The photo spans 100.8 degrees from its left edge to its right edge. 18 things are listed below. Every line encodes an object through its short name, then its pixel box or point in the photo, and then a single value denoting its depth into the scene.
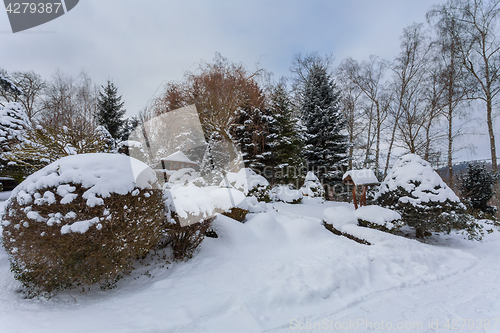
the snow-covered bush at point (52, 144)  5.41
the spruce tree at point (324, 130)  12.65
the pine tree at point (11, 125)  5.85
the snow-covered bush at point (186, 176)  10.08
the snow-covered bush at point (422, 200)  4.98
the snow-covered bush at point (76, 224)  2.21
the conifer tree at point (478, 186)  9.78
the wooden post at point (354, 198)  7.36
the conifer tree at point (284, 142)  12.39
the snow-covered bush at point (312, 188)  10.98
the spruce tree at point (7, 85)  7.02
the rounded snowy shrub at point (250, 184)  8.80
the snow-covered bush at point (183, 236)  3.28
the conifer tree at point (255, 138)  12.48
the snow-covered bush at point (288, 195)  9.52
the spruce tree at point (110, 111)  16.52
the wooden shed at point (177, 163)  10.77
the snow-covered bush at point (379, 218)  5.04
